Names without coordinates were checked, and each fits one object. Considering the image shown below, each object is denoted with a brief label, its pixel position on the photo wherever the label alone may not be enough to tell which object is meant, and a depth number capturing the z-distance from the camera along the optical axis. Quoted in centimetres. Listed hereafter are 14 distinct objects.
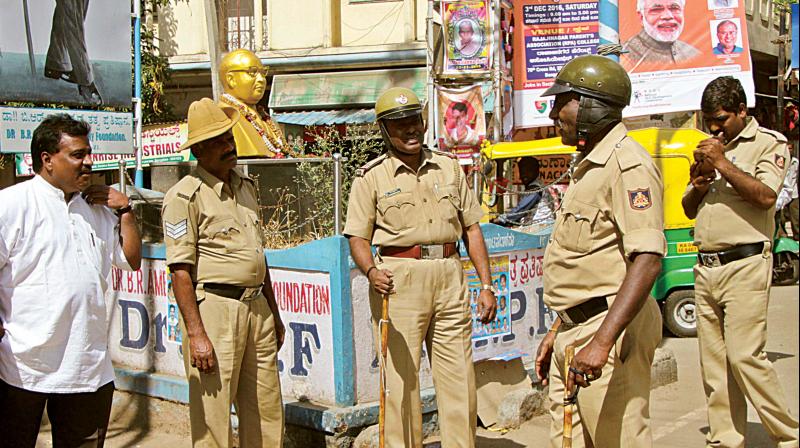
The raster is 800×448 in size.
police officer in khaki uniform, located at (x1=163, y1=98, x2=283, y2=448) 471
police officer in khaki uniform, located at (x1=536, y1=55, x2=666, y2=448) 372
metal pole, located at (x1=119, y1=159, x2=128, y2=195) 743
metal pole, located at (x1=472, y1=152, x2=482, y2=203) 1351
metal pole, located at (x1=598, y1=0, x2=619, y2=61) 859
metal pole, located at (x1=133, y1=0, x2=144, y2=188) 984
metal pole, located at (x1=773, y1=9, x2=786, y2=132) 1898
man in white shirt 412
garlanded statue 801
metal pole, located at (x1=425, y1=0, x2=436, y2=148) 1538
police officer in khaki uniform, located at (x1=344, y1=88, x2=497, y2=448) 501
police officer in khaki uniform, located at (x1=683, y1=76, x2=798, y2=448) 521
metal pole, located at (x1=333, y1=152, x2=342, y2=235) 642
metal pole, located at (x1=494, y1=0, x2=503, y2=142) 1522
